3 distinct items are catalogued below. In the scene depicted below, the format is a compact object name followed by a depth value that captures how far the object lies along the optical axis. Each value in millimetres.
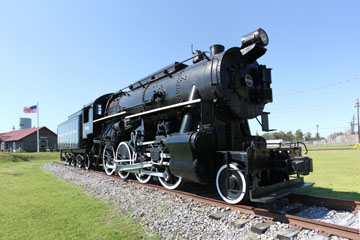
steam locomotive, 5000
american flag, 40938
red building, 43875
